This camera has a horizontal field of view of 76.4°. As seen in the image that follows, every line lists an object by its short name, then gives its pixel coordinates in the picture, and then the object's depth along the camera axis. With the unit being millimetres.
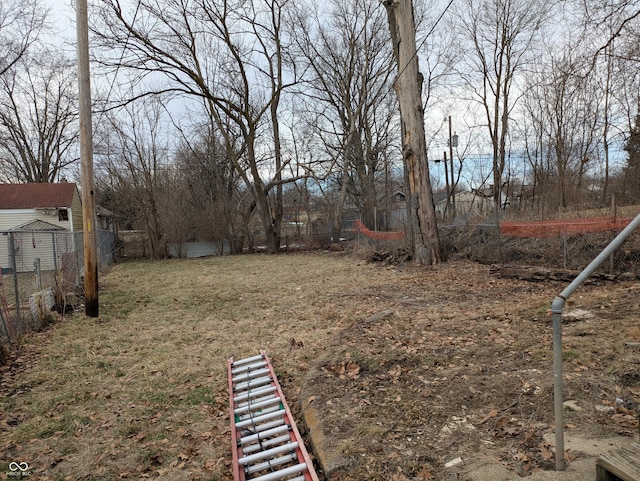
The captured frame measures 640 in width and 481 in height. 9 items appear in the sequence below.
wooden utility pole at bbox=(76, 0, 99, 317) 7723
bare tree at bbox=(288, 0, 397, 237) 25453
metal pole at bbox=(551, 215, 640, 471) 1839
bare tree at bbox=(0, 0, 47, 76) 16869
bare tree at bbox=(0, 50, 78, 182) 31500
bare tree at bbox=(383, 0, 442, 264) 11742
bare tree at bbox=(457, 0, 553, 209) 24875
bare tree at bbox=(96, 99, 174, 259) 24703
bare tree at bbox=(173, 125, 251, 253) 26125
